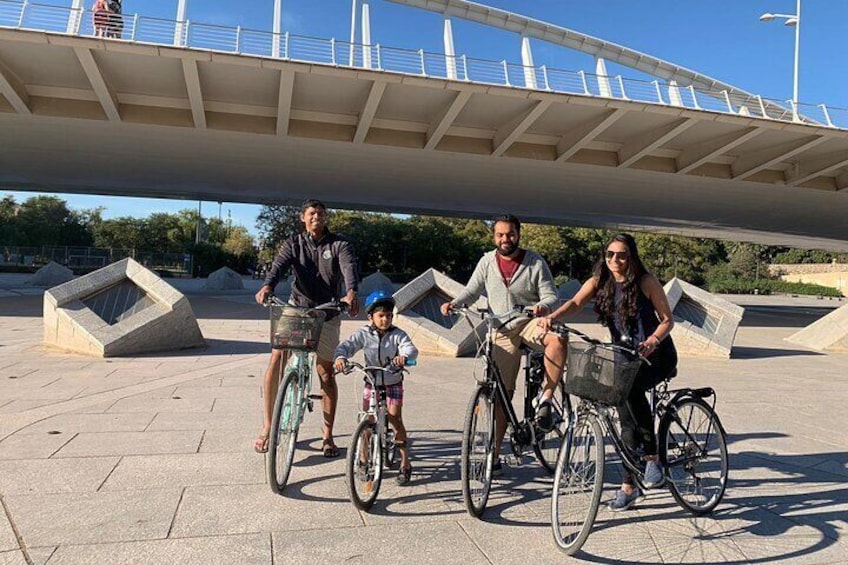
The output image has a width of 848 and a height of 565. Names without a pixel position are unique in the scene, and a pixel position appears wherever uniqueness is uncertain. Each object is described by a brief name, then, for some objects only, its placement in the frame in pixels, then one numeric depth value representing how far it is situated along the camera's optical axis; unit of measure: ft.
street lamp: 86.99
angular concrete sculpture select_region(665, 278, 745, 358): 35.99
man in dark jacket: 13.46
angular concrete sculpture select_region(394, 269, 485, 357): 32.55
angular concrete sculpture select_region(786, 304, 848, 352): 42.86
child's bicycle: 10.51
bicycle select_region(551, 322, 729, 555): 9.57
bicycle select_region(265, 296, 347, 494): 11.41
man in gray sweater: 12.48
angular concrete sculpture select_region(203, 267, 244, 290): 97.81
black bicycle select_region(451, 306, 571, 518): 10.45
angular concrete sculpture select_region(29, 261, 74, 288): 90.19
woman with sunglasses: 11.06
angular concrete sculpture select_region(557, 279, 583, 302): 90.84
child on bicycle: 11.75
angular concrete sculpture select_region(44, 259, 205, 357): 28.25
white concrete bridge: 56.65
